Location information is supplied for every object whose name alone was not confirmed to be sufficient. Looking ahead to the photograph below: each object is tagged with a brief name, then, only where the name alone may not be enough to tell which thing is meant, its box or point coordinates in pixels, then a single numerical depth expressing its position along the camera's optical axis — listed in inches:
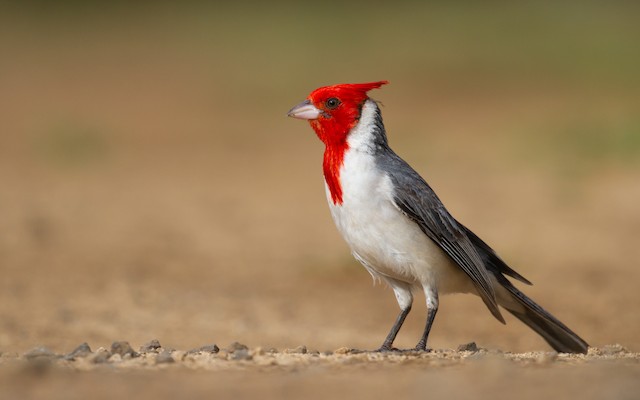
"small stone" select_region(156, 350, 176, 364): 403.5
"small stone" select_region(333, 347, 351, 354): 441.5
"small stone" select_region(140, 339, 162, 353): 458.0
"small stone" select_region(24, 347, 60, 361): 411.2
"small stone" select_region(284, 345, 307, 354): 447.5
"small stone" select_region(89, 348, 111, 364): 403.9
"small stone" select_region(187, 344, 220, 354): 441.1
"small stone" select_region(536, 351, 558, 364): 412.2
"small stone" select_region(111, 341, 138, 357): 420.8
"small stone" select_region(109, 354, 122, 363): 409.5
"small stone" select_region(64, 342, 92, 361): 410.3
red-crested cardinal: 469.7
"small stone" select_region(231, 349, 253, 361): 411.6
